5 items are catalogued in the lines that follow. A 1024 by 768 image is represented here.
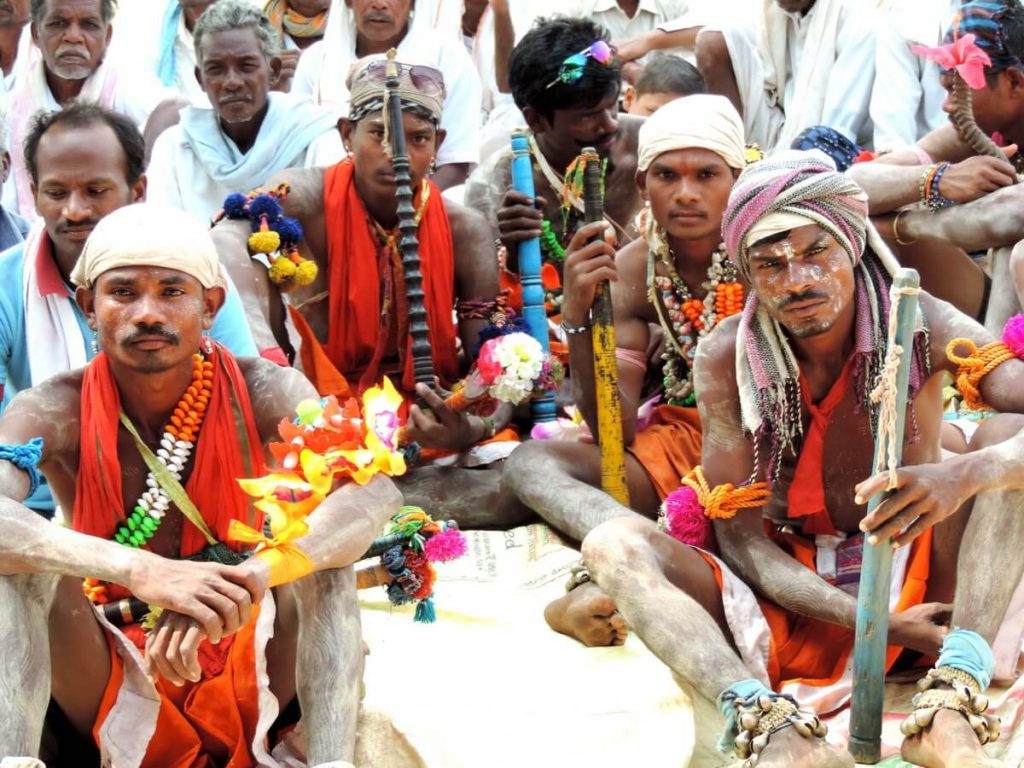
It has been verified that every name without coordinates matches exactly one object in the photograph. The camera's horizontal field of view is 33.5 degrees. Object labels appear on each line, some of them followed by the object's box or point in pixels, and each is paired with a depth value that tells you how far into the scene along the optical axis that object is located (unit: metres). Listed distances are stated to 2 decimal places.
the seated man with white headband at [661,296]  5.79
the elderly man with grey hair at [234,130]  7.46
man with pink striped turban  4.24
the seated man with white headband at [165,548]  3.89
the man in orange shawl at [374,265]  6.45
